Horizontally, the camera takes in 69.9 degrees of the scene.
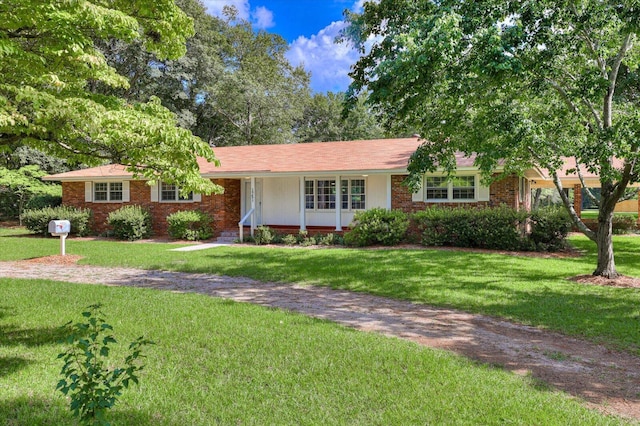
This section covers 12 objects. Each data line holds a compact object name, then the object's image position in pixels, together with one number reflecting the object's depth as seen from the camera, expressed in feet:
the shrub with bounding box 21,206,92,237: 65.67
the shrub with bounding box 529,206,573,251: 47.42
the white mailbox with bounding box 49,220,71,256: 44.70
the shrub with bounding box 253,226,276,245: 56.49
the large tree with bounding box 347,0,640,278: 23.40
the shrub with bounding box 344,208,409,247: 50.83
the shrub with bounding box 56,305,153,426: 9.21
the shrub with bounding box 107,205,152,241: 60.90
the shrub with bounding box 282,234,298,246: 55.75
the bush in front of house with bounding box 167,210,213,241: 60.23
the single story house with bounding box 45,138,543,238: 55.21
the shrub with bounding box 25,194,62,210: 79.10
